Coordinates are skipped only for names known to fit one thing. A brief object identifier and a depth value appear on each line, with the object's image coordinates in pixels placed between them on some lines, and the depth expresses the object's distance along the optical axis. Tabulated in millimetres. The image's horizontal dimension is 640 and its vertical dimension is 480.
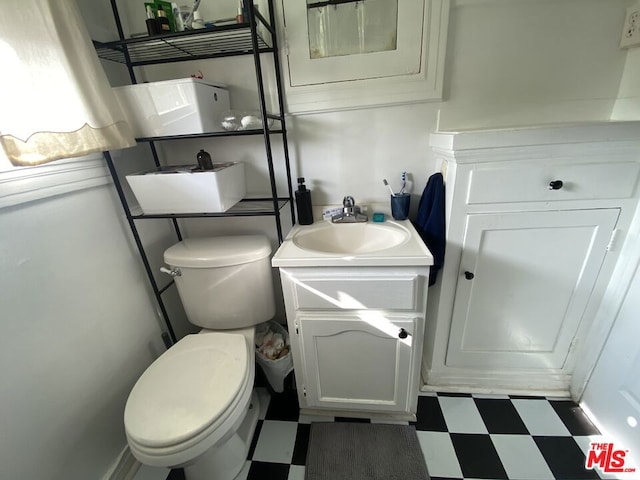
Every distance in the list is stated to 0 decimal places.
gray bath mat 1005
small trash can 1213
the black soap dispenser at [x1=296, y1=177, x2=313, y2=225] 1183
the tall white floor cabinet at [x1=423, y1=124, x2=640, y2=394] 892
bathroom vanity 900
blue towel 1054
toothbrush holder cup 1176
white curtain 665
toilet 759
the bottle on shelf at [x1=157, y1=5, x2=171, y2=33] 890
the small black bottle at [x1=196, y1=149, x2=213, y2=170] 993
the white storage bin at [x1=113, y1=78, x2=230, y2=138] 920
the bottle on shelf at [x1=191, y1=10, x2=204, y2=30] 915
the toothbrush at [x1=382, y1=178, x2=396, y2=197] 1182
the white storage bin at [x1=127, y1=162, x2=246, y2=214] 972
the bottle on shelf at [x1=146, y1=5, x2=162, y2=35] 879
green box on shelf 884
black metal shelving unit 895
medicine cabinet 1011
